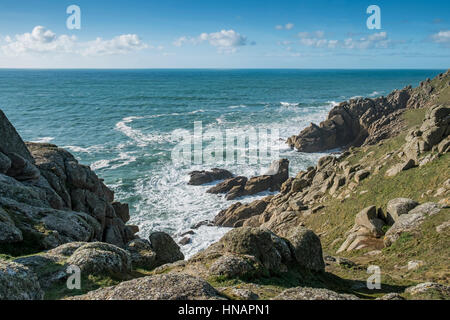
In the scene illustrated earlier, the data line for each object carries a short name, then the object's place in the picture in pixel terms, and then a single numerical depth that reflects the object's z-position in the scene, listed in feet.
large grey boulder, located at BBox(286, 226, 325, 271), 59.21
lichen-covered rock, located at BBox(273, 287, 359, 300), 35.45
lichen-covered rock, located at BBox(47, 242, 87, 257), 53.61
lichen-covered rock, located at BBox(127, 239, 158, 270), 65.72
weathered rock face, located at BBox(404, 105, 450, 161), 104.73
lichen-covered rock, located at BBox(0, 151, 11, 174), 80.48
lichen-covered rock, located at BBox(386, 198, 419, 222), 80.15
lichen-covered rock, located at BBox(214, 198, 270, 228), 139.04
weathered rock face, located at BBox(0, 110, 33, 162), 89.25
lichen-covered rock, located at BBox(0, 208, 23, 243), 55.42
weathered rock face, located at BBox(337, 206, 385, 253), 81.76
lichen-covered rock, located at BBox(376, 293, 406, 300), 36.91
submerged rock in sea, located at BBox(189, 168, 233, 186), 182.09
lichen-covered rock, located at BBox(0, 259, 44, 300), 33.25
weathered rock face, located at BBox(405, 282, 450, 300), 43.25
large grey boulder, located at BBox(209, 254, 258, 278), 48.78
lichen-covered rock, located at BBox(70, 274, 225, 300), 35.14
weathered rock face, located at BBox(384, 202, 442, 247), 74.90
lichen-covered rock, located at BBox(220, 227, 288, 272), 54.70
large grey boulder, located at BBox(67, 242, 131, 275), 48.52
